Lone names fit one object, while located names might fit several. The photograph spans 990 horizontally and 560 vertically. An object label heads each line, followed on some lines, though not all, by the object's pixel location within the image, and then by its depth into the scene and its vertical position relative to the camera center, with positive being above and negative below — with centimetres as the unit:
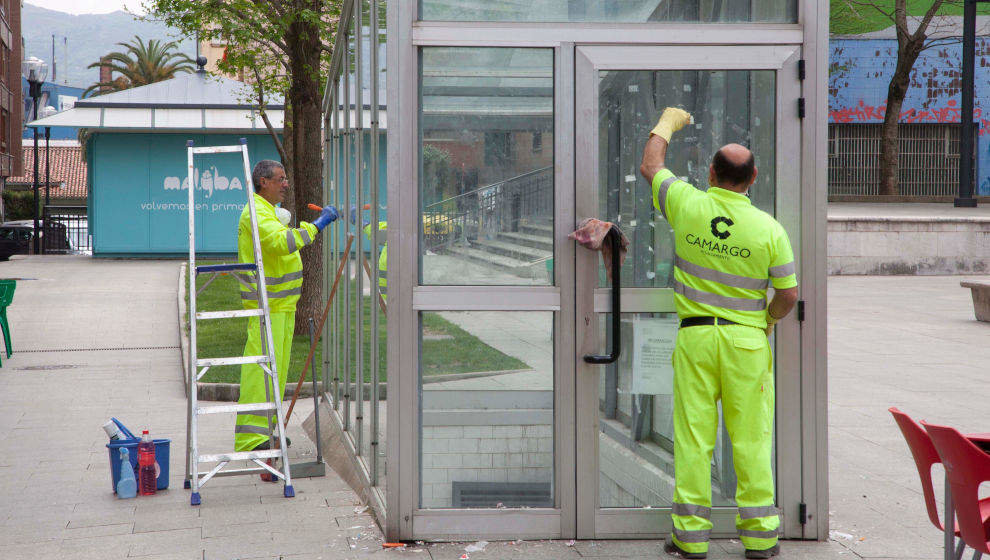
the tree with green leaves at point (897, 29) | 3250 +759
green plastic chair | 1225 -51
